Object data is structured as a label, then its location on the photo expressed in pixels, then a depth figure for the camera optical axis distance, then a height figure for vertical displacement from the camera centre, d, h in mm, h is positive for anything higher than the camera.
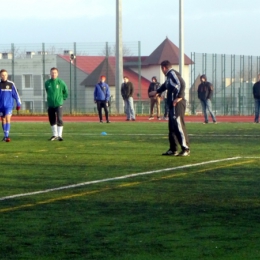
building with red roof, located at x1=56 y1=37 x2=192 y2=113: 51656 +49
